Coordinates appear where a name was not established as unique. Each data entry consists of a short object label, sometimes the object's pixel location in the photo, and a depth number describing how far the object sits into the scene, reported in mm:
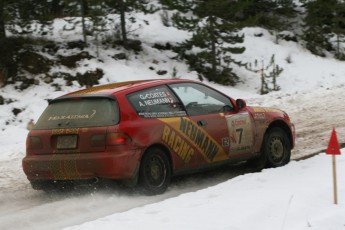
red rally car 12272
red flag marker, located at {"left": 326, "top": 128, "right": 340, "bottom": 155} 10530
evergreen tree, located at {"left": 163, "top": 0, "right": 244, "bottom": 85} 34916
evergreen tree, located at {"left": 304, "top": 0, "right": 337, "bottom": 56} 46428
